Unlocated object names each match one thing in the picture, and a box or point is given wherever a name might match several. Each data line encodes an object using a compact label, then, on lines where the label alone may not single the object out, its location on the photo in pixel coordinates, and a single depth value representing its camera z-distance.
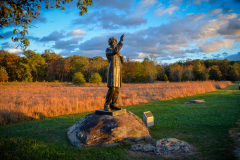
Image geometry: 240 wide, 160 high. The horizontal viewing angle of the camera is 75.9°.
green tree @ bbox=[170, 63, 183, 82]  62.37
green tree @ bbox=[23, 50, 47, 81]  57.24
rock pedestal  4.95
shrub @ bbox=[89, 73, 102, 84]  41.75
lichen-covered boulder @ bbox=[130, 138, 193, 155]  4.38
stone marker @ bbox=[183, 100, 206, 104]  14.29
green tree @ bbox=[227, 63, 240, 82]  65.73
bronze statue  5.97
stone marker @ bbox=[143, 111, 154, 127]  7.22
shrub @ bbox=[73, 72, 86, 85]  37.28
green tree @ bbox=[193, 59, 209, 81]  51.88
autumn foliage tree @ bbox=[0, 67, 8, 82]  41.71
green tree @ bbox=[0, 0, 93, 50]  3.97
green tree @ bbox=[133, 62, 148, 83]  62.19
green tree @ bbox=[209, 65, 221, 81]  58.44
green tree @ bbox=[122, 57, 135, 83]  62.34
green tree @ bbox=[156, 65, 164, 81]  65.22
